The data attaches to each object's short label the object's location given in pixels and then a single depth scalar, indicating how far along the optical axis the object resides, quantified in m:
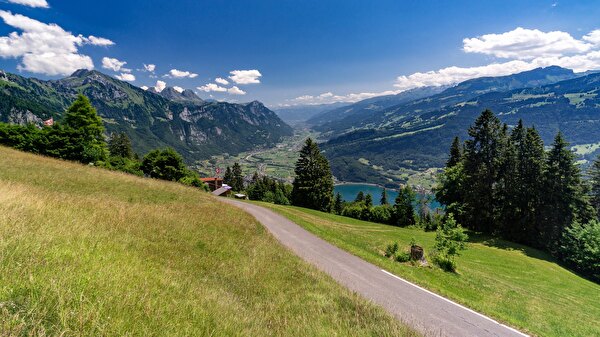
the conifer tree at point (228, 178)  103.98
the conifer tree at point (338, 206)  96.19
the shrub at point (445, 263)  18.20
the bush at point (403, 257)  17.91
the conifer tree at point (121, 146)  79.56
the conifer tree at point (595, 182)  46.12
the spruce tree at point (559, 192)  38.22
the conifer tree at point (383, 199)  97.38
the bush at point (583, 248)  31.09
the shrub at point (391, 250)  19.03
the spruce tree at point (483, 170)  42.91
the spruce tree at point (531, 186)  40.66
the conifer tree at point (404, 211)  71.38
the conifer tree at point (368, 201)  87.11
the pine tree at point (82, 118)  42.81
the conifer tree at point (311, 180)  61.00
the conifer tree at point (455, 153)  55.15
